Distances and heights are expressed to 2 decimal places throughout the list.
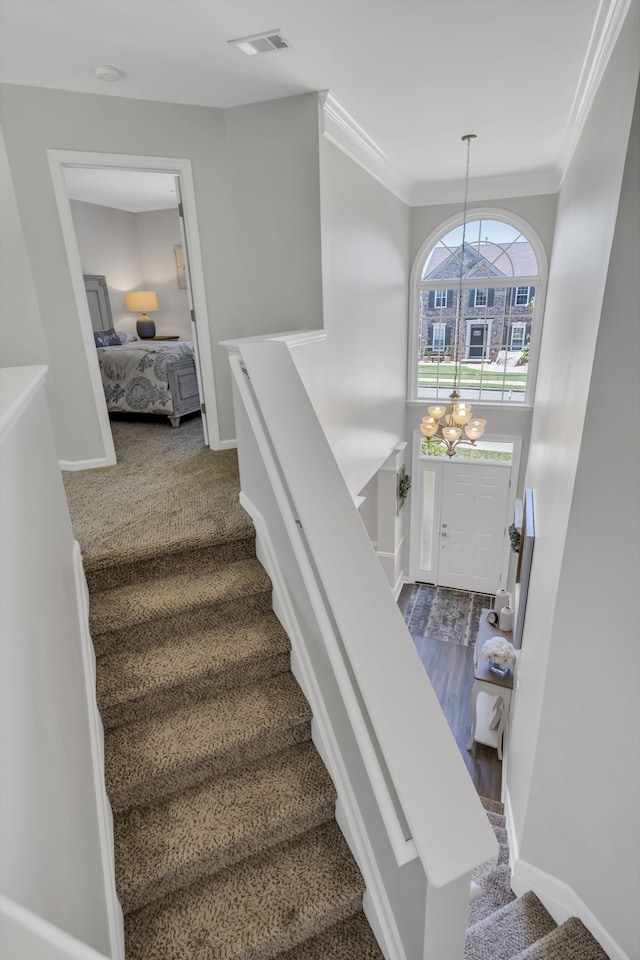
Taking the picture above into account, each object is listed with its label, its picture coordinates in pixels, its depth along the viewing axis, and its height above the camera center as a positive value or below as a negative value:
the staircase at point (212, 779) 1.58 -1.68
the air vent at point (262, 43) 2.37 +1.11
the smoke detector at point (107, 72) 2.64 +1.11
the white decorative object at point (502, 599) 4.88 -2.84
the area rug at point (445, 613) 6.05 -3.87
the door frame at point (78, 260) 3.07 +0.27
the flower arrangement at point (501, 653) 4.04 -2.76
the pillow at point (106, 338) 6.33 -0.50
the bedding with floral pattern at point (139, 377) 4.49 -0.69
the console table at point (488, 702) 4.17 -3.32
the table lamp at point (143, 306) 7.20 -0.15
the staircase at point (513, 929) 2.09 -2.84
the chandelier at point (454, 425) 4.33 -1.14
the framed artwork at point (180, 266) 7.19 +0.37
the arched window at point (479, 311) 5.84 -0.30
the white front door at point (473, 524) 6.54 -2.96
